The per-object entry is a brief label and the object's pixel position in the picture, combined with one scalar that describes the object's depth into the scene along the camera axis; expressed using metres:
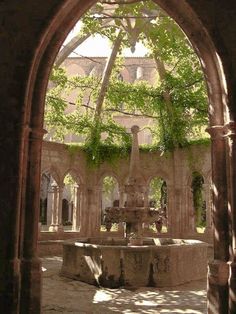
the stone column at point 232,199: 4.58
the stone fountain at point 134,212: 8.09
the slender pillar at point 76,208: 13.50
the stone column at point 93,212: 13.28
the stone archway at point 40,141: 4.78
